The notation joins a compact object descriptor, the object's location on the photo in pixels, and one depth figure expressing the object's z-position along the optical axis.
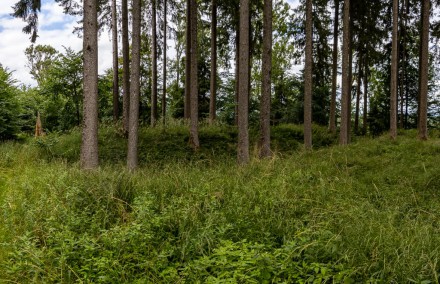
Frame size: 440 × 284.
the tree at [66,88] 18.72
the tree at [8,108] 15.69
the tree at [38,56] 41.00
